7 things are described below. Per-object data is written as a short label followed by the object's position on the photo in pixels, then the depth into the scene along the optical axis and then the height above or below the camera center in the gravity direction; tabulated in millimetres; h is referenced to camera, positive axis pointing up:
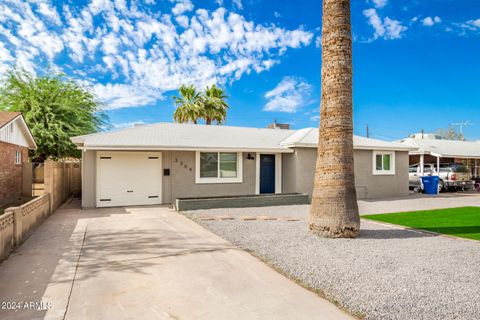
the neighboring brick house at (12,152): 14031 +739
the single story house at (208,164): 12422 +98
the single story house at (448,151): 21331 +1064
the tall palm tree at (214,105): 31094 +6298
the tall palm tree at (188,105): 30719 +6256
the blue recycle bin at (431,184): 18625 -1135
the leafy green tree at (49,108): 20250 +4142
